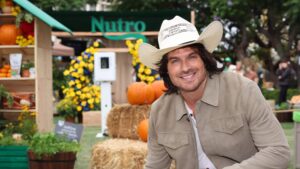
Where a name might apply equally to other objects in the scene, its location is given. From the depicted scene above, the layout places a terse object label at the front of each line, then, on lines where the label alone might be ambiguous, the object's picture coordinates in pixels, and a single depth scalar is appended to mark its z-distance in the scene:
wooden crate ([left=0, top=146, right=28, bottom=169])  7.59
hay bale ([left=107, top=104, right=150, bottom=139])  8.29
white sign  11.80
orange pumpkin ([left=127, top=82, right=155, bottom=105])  8.52
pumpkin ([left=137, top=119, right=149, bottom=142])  7.65
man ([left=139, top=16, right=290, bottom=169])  3.13
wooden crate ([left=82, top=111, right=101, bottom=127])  14.76
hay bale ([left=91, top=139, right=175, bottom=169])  7.02
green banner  16.22
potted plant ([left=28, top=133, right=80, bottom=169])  6.97
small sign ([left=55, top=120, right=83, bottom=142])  7.63
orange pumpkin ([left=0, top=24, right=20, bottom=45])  10.04
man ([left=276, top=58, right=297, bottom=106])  17.83
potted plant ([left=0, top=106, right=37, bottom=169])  7.60
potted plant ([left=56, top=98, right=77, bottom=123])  15.23
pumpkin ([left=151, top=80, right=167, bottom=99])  8.74
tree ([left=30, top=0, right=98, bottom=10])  23.91
